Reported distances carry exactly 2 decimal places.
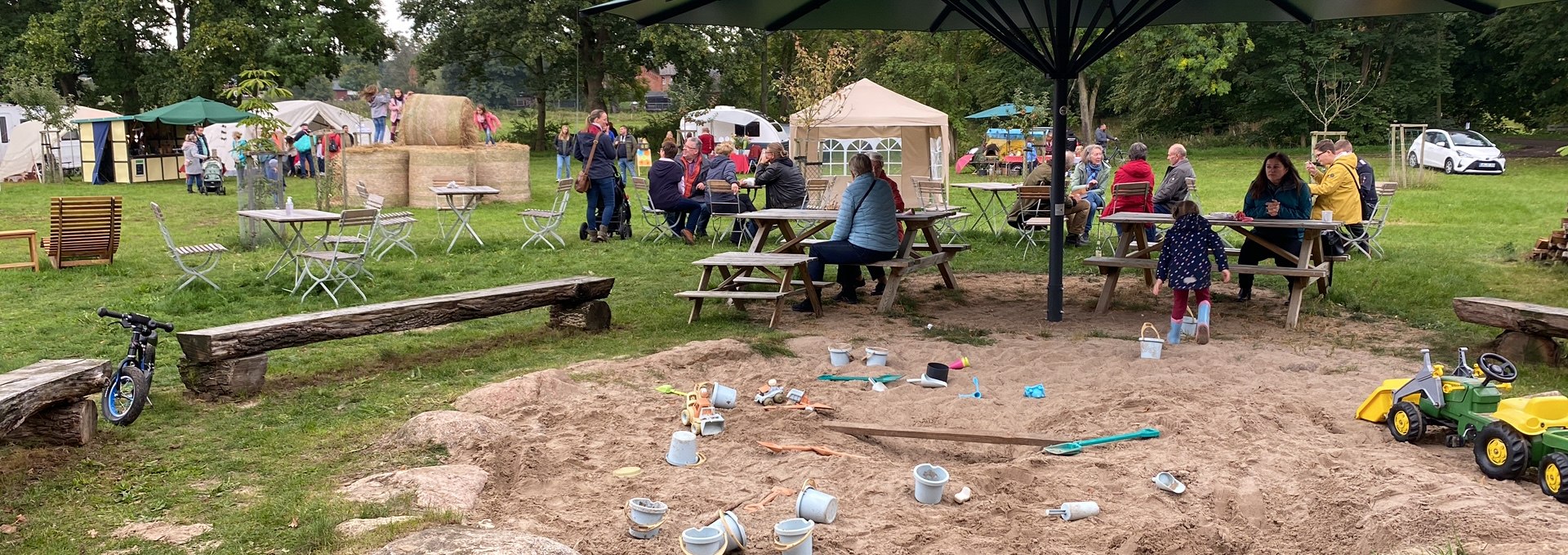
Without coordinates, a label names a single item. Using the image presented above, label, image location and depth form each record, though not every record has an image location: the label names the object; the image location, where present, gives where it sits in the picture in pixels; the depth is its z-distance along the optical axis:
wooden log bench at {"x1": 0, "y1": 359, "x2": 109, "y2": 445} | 4.62
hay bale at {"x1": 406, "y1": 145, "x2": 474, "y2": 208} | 17.22
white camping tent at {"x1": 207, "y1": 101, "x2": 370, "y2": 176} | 25.69
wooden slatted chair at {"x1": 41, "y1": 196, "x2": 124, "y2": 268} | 10.34
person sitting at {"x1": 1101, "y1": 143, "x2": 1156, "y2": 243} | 10.75
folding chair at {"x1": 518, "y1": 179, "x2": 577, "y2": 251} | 12.51
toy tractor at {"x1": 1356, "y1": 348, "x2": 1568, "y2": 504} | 4.14
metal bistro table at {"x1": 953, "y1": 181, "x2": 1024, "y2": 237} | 12.87
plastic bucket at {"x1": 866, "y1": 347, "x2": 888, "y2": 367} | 6.63
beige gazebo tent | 17.92
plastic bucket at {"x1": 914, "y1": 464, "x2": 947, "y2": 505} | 4.21
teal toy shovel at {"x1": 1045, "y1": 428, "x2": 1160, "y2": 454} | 4.82
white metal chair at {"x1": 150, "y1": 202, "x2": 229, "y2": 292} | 8.88
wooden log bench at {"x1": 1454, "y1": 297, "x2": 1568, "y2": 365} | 6.36
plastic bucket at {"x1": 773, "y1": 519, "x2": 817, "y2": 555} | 3.57
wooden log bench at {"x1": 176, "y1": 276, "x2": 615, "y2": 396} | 5.69
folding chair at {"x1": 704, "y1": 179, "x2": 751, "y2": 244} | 12.55
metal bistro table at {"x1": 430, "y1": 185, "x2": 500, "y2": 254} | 12.35
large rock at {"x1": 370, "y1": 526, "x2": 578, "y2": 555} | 3.33
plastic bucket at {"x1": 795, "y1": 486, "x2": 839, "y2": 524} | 3.93
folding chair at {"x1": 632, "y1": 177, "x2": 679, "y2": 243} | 13.12
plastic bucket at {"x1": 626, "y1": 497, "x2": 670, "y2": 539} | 3.83
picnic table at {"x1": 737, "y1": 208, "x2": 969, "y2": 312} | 8.49
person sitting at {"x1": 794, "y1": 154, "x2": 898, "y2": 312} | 8.35
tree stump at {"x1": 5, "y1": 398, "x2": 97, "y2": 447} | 4.84
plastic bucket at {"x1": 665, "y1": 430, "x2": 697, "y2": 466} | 4.69
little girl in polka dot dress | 7.12
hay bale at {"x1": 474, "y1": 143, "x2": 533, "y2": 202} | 17.80
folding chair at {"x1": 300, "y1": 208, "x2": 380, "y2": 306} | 8.75
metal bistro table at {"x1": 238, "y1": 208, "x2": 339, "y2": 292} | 9.19
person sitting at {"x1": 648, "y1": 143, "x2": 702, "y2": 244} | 12.87
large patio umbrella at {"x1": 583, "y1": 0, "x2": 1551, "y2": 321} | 7.77
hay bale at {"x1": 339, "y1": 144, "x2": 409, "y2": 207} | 17.19
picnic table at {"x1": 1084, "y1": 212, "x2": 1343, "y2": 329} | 7.86
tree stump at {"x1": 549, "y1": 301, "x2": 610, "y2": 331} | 7.75
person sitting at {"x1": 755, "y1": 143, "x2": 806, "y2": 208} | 12.38
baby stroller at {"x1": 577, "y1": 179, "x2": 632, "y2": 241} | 13.30
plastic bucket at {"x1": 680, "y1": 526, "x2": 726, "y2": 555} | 3.56
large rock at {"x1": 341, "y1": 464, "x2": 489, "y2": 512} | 4.12
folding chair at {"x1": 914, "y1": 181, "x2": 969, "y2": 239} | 13.30
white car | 23.78
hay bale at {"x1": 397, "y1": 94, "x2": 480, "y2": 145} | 17.64
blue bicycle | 5.20
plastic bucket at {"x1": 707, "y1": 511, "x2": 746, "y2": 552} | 3.69
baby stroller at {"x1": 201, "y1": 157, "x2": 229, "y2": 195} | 20.64
